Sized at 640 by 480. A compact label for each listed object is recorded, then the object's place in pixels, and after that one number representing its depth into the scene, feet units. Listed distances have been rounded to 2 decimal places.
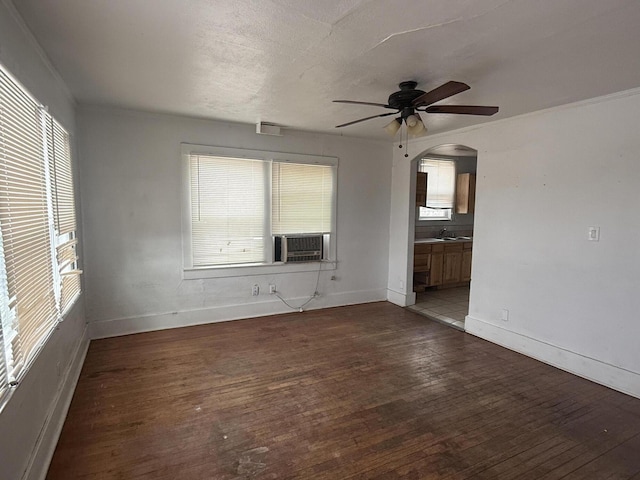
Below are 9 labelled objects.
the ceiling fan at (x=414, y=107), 7.98
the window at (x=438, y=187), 21.47
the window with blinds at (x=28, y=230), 5.08
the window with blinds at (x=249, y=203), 13.52
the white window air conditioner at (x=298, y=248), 15.19
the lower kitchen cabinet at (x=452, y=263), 19.97
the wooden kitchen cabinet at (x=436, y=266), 19.47
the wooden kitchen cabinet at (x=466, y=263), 20.68
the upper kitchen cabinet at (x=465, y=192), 21.48
